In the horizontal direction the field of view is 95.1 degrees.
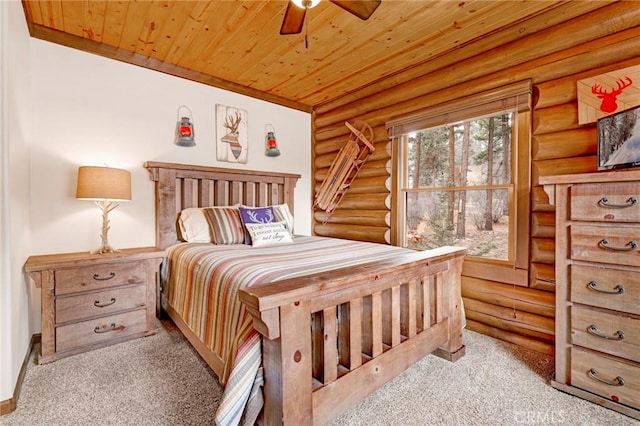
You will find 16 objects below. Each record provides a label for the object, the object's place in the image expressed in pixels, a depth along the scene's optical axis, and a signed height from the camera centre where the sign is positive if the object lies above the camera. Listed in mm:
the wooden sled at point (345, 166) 3525 +561
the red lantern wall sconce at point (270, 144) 3840 +879
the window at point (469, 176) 2336 +320
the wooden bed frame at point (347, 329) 1136 -602
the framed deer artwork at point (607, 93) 1841 +762
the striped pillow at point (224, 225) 2830 -137
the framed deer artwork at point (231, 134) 3449 +931
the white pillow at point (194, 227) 2879 -155
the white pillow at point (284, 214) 3282 -40
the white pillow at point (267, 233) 2773 -219
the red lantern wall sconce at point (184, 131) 3107 +860
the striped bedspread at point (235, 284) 1187 -469
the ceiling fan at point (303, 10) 1642 +1193
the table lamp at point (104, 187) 2322 +204
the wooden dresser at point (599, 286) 1516 -423
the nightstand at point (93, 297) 2082 -662
